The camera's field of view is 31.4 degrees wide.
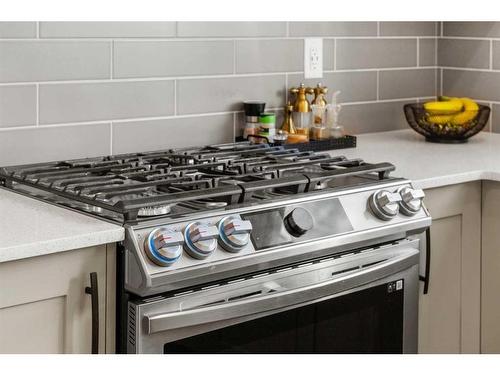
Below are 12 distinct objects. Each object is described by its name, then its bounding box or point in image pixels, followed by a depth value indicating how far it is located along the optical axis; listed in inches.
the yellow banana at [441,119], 112.9
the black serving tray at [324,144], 103.6
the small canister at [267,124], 104.4
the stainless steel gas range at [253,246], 68.7
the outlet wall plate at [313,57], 113.0
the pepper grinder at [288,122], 108.8
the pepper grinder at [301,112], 108.9
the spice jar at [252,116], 105.0
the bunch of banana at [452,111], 112.5
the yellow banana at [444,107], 113.0
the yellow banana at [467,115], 112.3
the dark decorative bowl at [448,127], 112.3
